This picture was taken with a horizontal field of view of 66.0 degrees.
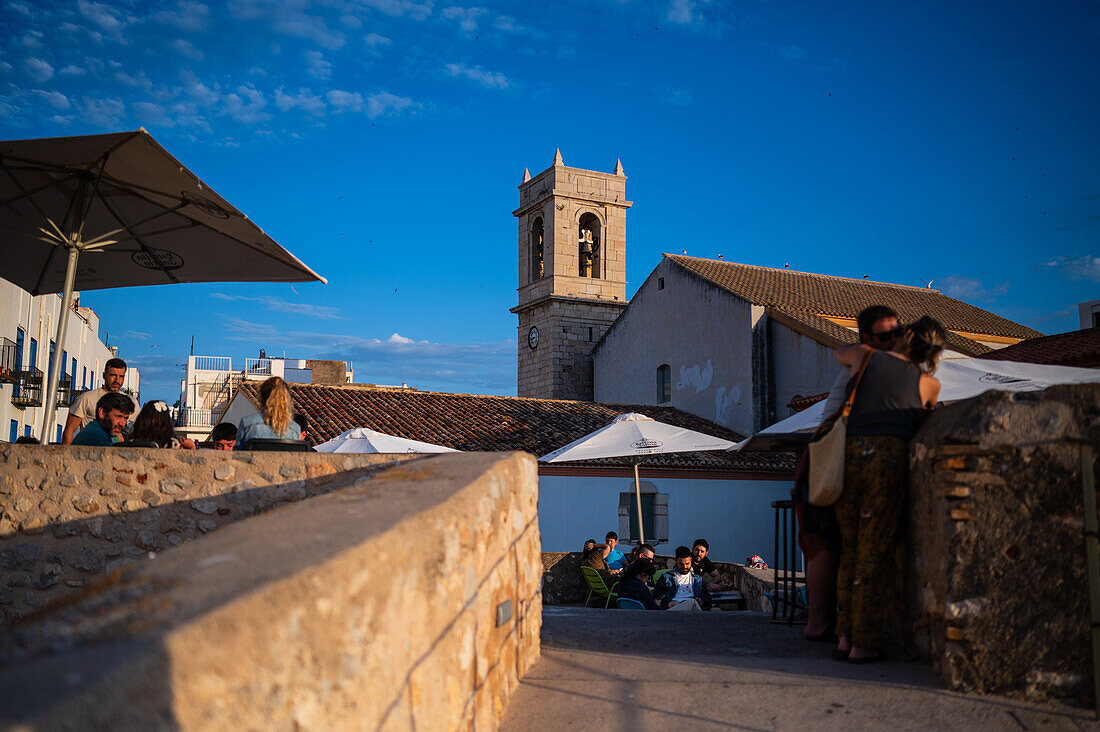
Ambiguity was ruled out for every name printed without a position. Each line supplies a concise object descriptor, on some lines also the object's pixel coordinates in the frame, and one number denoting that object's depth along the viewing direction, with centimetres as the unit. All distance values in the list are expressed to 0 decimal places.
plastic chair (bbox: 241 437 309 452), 547
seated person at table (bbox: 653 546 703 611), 916
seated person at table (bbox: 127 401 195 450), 583
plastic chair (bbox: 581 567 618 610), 1029
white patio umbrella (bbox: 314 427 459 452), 1063
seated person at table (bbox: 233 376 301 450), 582
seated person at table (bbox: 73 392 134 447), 554
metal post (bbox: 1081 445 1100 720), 321
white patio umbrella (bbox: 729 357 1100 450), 628
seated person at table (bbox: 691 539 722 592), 1145
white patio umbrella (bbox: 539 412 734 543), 1277
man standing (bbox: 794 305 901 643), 448
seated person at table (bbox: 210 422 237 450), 662
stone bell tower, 3052
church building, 2223
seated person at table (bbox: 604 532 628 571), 1206
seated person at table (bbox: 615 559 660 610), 900
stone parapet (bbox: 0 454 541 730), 156
